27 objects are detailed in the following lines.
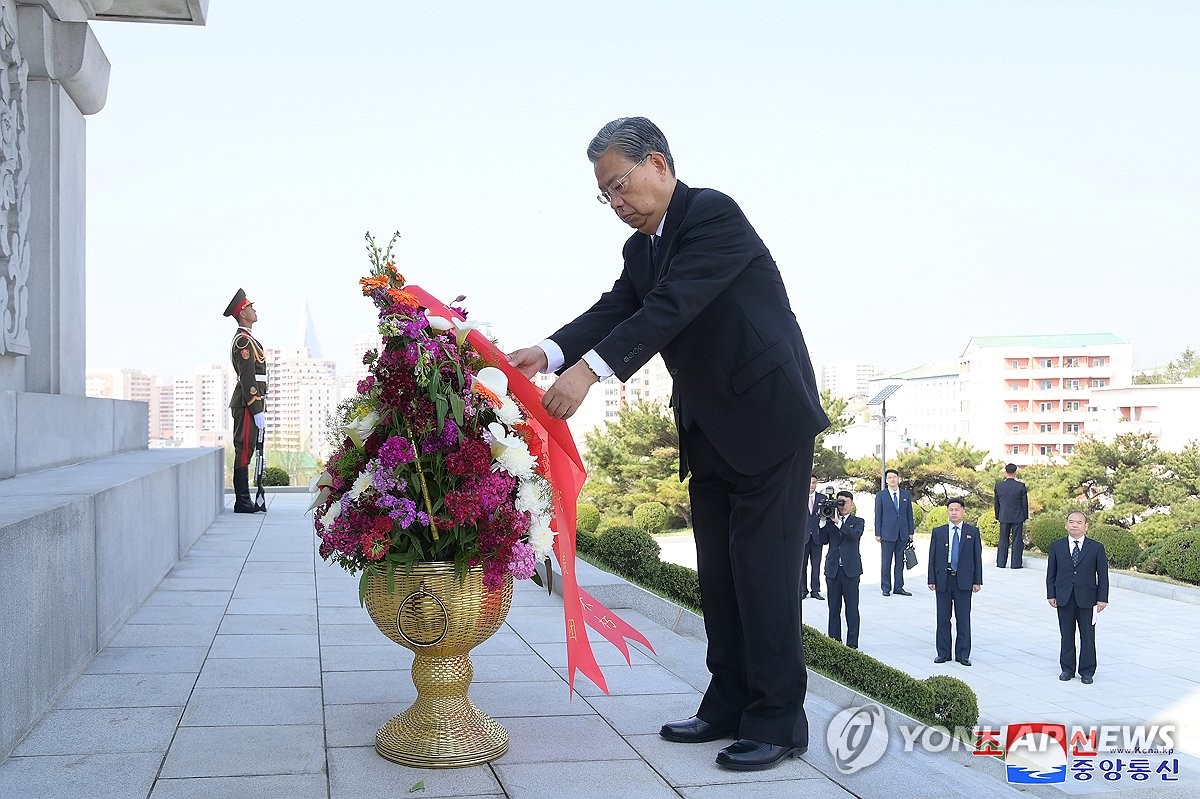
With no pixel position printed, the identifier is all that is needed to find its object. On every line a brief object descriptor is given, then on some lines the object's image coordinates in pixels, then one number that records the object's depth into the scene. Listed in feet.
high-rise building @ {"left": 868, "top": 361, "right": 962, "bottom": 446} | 328.29
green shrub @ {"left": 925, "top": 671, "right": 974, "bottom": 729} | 23.98
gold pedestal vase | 11.11
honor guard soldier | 38.78
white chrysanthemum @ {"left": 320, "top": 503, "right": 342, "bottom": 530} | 11.35
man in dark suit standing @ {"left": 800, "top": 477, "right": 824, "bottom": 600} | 44.68
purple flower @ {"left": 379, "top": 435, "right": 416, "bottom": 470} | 10.77
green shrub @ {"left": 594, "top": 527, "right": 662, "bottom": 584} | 26.84
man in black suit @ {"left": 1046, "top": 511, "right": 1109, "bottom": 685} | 35.91
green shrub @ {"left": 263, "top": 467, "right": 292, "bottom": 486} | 61.82
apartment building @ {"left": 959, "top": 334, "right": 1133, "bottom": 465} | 275.80
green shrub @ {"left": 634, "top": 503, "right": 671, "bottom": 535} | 114.81
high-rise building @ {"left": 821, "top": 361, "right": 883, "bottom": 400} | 500.74
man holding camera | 40.60
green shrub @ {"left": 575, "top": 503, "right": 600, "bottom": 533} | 78.33
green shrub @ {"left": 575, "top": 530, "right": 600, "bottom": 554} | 30.89
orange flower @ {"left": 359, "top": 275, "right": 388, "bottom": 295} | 11.22
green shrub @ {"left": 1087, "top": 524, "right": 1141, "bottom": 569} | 70.90
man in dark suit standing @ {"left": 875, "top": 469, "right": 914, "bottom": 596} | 56.70
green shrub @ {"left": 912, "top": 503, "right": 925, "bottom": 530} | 105.81
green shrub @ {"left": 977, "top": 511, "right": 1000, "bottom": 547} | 85.61
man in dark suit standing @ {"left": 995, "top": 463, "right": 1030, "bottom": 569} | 67.15
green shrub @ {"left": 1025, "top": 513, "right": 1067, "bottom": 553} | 80.23
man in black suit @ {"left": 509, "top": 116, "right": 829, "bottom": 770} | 10.98
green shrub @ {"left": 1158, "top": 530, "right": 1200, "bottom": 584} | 63.60
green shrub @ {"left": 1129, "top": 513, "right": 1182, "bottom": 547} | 75.97
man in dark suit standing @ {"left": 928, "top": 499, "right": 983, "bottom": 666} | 38.81
